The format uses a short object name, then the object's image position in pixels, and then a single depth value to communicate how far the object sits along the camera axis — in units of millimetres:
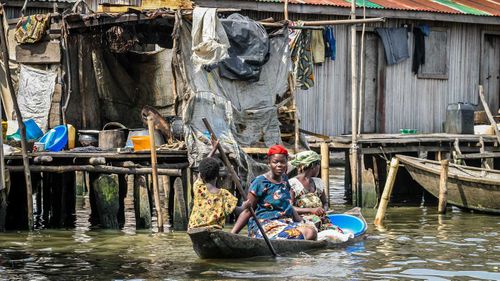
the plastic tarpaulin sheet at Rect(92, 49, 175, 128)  19578
